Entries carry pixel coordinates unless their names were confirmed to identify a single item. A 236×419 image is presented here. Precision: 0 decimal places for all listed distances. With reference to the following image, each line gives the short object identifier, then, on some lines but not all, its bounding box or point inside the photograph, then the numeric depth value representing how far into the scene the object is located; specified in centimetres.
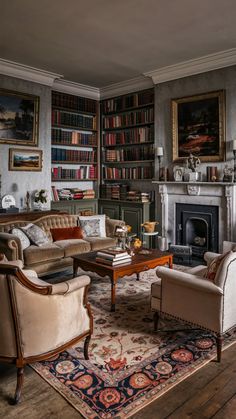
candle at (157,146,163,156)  609
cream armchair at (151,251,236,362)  251
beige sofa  411
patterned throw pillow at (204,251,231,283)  262
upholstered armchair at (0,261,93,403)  201
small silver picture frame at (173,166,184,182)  586
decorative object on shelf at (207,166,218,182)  540
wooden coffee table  350
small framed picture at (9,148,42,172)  574
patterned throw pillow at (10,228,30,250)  438
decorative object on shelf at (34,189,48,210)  594
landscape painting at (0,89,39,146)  561
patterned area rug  208
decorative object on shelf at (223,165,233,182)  517
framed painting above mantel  536
